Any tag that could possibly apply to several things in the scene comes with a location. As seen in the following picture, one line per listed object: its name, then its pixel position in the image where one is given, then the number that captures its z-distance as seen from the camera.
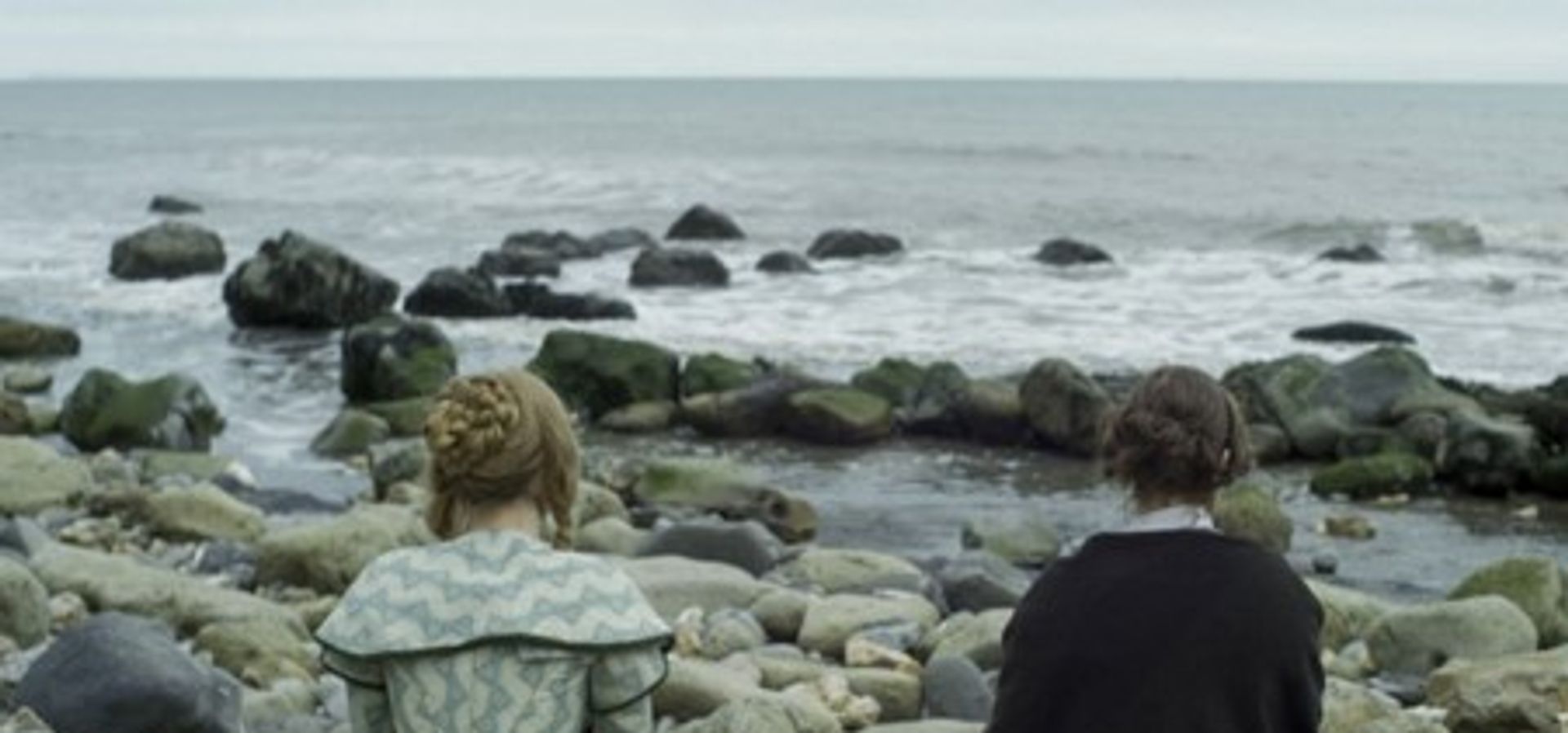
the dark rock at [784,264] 38.41
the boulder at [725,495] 16.78
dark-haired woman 4.24
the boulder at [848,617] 11.02
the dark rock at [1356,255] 40.38
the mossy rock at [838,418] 21.06
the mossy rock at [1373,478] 18.50
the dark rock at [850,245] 41.47
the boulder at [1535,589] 11.92
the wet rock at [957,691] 9.55
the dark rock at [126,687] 8.10
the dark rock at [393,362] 23.22
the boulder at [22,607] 10.14
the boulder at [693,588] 11.59
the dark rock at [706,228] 47.50
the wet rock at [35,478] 15.45
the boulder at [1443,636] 10.98
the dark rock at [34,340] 27.05
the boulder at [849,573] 13.11
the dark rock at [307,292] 30.05
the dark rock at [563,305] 30.94
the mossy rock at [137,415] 20.12
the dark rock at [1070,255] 40.22
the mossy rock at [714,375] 22.61
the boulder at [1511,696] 9.00
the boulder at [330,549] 12.48
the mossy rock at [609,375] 22.41
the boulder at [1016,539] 15.48
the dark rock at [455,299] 30.75
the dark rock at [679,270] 35.91
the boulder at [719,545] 13.67
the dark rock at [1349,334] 28.22
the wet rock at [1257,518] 15.76
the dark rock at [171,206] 54.94
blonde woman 4.23
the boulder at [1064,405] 20.50
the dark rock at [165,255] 36.41
